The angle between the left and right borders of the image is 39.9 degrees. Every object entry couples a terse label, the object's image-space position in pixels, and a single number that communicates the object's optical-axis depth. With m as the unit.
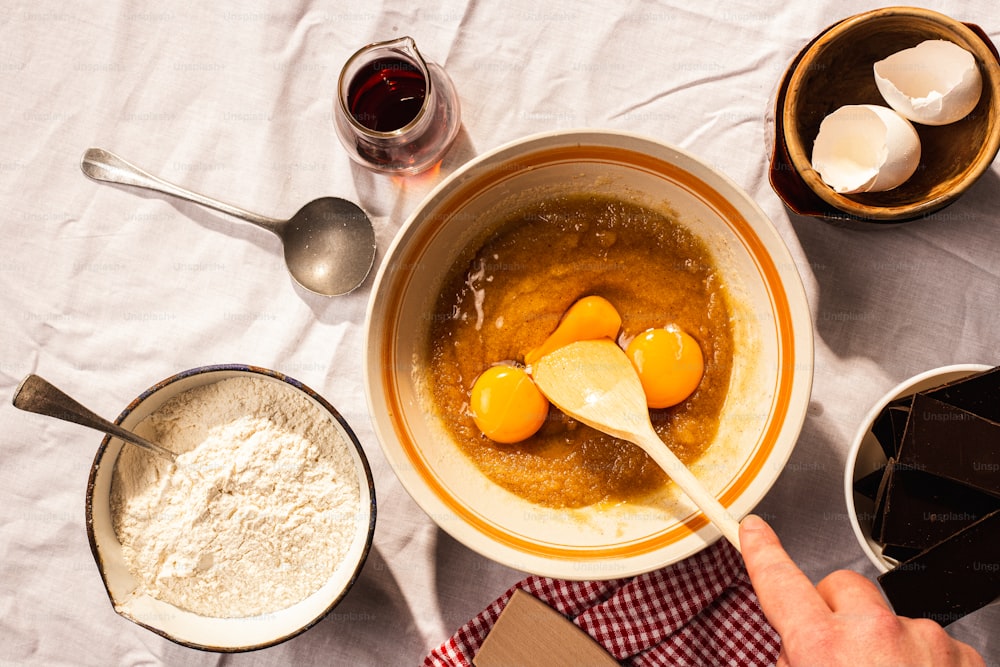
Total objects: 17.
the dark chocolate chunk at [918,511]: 0.66
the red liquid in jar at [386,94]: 0.70
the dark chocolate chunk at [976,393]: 0.65
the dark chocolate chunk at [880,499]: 0.67
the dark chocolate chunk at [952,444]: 0.65
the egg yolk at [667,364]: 0.69
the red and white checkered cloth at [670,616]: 0.71
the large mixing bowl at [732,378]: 0.65
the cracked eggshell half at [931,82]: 0.65
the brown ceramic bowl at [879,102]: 0.65
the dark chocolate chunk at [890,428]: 0.66
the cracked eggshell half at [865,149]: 0.65
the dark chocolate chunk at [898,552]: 0.67
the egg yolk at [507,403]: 0.69
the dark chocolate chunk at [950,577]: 0.65
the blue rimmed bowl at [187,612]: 0.67
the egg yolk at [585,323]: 0.69
